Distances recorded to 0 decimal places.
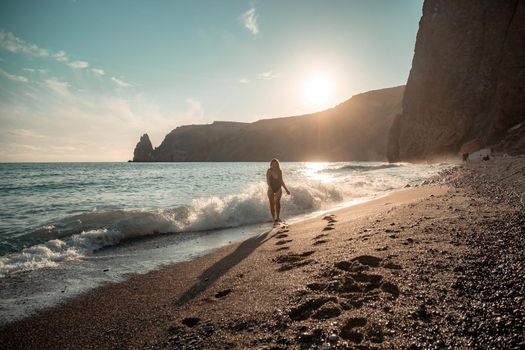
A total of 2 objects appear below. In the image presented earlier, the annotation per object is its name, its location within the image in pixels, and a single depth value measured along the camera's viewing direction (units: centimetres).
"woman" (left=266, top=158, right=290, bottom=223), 1004
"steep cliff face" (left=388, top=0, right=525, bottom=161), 3441
